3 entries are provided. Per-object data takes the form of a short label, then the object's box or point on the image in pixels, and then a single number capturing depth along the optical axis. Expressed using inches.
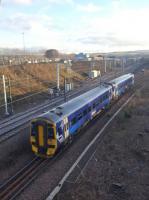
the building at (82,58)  4512.8
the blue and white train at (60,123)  757.3
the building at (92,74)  3034.0
